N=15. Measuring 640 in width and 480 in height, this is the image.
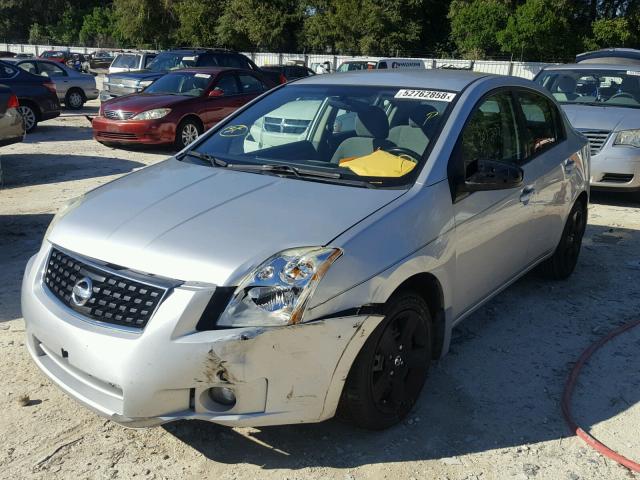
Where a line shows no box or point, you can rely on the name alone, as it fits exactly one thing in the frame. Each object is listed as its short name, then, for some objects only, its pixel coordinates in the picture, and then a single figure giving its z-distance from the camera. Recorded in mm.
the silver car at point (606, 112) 8109
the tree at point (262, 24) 47531
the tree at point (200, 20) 50969
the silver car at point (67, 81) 17922
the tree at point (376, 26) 43094
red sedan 11773
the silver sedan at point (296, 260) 2660
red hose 3135
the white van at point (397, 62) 25036
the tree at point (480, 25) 39000
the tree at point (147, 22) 53688
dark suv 17344
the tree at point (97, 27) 66125
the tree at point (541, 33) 37000
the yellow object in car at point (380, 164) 3568
